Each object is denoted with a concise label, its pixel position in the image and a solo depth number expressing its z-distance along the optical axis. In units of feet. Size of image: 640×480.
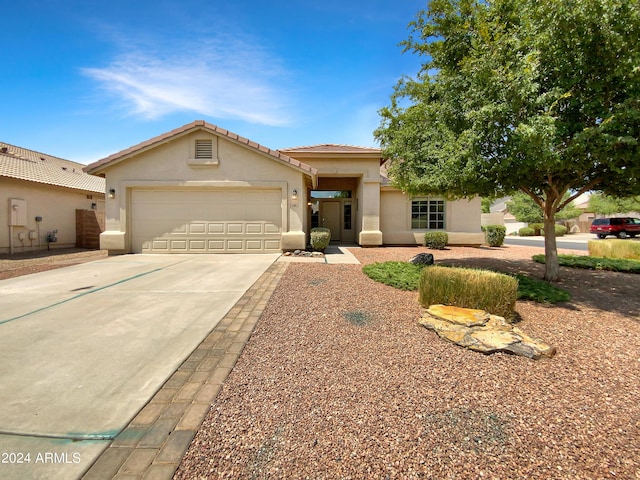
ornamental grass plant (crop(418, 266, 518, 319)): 14.23
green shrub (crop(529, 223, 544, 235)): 89.51
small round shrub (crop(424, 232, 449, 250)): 43.78
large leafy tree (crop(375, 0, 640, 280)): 14.25
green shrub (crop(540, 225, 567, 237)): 85.95
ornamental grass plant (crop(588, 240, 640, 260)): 33.50
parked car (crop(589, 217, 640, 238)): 72.90
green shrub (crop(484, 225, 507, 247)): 48.83
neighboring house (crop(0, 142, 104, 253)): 38.27
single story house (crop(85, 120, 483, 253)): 34.06
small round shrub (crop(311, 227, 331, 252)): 35.70
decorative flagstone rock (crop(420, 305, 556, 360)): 10.58
